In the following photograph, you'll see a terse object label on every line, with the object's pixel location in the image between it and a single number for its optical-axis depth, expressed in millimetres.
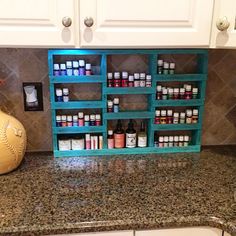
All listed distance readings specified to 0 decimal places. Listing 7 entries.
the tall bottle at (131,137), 1423
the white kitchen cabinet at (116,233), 933
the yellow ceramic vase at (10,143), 1173
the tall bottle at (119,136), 1420
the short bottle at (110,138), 1422
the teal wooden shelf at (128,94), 1299
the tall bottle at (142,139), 1439
